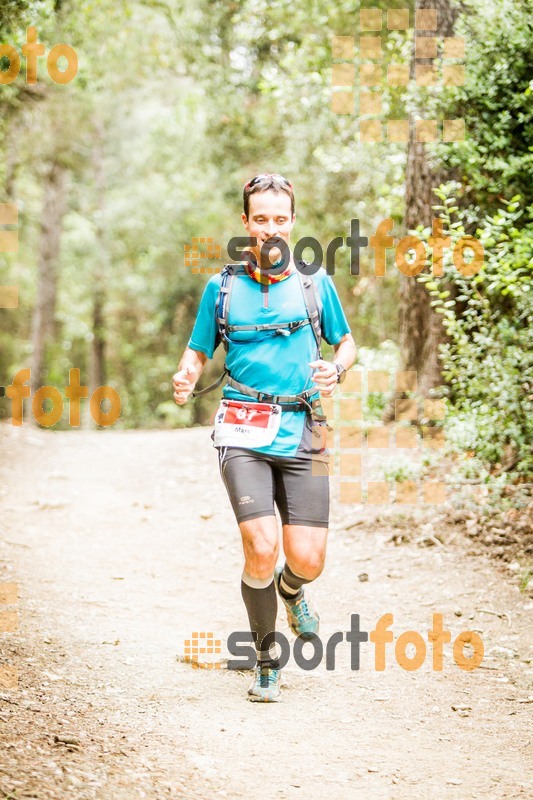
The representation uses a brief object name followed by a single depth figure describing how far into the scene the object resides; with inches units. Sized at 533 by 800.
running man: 319.0
